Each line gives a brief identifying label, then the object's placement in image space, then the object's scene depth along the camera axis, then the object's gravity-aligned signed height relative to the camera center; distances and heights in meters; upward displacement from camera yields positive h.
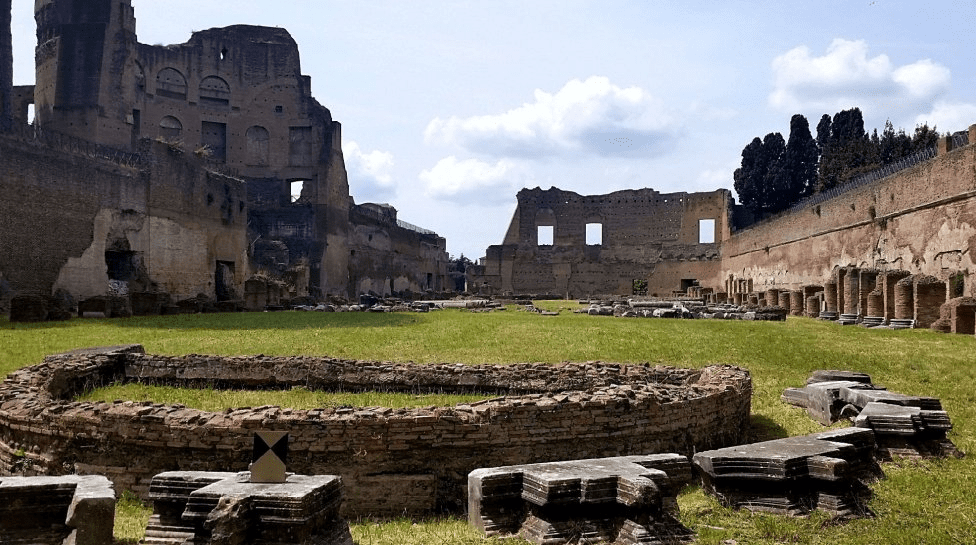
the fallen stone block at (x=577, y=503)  3.63 -1.10
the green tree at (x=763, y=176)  45.84 +7.51
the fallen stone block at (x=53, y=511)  3.66 -1.13
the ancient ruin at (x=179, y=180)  18.98 +3.69
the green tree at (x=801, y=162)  45.03 +8.20
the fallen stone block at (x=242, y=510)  3.28 -1.03
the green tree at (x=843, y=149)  39.69 +8.18
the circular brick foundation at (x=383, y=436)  4.67 -0.97
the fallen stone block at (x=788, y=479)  4.14 -1.08
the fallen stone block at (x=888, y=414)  5.42 -0.96
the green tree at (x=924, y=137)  37.62 +8.24
